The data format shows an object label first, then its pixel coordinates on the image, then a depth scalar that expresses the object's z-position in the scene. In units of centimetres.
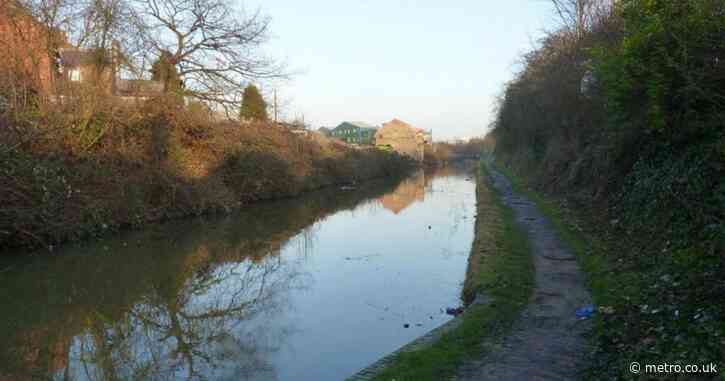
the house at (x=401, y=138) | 9287
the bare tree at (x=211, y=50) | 2552
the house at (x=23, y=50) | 1500
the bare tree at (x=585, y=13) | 2245
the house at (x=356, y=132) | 11012
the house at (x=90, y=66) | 1853
